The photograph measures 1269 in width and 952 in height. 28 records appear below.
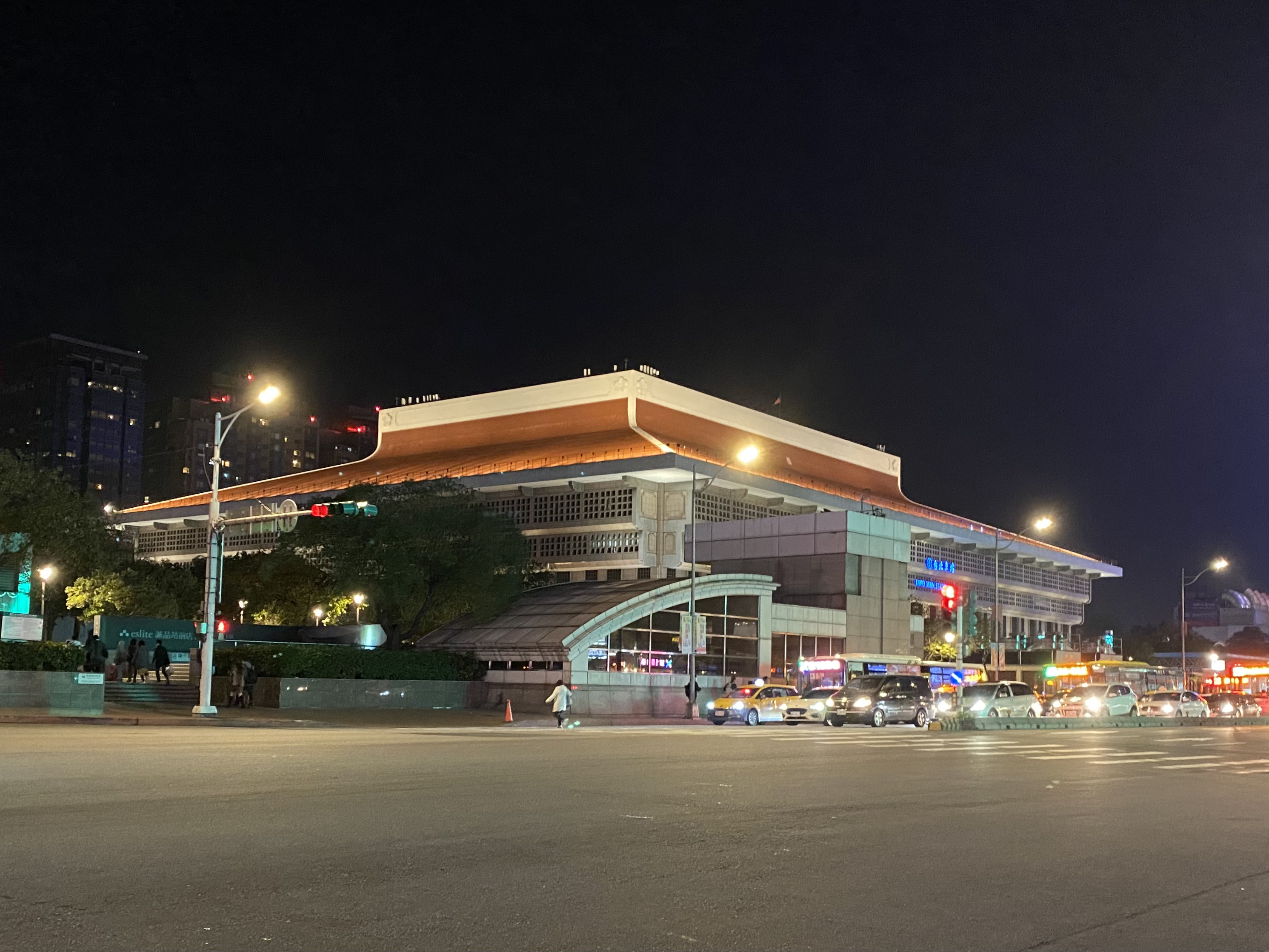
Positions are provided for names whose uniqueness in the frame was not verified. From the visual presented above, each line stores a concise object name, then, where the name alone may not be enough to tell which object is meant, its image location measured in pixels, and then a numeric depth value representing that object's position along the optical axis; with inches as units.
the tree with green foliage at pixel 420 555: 2106.3
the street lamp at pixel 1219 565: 2830.5
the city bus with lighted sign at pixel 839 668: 2324.1
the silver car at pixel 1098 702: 2020.2
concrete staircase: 1688.0
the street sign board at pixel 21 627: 1435.8
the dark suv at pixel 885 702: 1635.1
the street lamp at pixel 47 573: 2130.9
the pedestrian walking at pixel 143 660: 1943.9
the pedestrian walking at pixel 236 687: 1635.1
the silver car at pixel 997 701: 1784.0
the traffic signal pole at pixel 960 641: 2613.2
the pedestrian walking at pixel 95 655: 1637.6
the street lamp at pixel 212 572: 1414.9
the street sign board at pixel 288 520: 1443.2
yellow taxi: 1807.3
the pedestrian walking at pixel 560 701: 1510.8
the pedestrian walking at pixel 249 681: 1667.1
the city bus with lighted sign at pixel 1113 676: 2691.9
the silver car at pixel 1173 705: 2090.3
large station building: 2161.7
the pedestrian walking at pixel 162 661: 1761.8
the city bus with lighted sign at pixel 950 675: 2343.8
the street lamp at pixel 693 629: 1845.5
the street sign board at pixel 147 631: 2005.4
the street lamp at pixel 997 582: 2253.9
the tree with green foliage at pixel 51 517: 1956.2
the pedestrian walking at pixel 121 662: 1769.2
